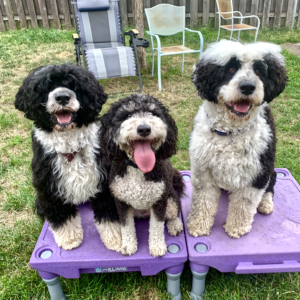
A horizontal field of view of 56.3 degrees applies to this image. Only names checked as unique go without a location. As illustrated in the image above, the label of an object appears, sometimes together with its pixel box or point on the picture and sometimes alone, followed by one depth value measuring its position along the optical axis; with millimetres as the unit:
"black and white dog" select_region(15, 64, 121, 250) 1631
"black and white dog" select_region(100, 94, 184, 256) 1526
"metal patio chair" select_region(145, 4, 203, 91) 5531
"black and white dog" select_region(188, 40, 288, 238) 1644
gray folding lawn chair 4668
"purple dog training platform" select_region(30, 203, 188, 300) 1872
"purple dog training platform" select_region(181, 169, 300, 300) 1860
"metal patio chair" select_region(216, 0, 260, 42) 6763
